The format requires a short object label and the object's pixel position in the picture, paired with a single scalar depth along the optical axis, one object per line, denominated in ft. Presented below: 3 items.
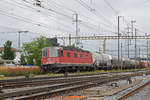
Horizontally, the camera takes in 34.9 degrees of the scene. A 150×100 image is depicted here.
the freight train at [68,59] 100.48
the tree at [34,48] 190.15
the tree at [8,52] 243.81
